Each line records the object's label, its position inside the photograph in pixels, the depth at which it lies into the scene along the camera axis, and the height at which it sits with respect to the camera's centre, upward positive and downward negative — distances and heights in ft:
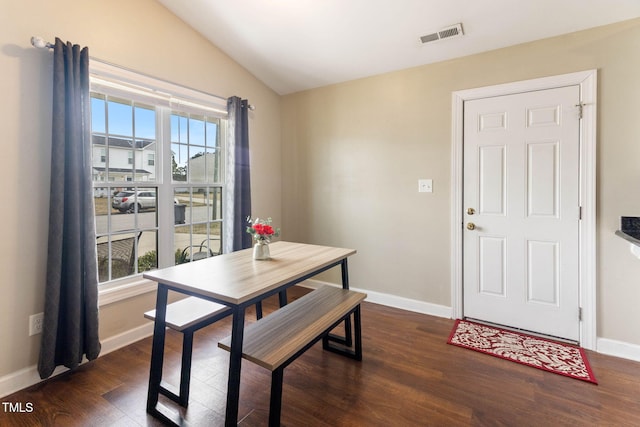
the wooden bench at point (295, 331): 4.75 -2.21
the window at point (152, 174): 7.80 +1.08
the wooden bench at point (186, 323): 5.63 -2.09
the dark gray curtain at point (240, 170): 10.37 +1.42
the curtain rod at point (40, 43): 6.08 +3.39
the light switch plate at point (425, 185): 9.78 +0.81
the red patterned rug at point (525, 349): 6.93 -3.51
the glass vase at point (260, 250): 6.86 -0.89
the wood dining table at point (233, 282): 4.57 -1.22
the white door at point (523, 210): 7.98 +0.01
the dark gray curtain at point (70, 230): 6.31 -0.41
